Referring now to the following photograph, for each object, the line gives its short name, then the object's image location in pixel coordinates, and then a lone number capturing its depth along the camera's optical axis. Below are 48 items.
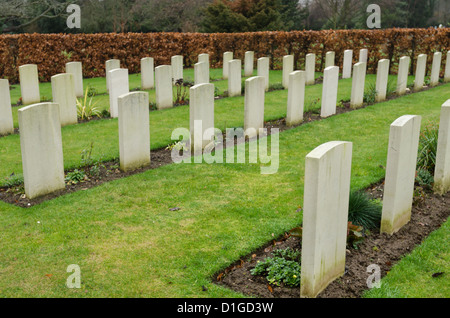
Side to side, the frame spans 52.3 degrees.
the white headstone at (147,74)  15.35
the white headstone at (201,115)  8.27
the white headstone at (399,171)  5.02
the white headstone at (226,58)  19.03
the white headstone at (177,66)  16.11
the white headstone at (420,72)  15.31
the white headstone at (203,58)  17.91
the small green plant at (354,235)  4.89
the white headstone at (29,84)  12.80
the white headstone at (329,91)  11.02
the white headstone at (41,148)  6.05
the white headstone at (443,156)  6.00
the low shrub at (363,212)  5.38
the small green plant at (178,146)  8.63
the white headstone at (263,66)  14.83
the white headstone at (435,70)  16.52
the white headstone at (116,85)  11.18
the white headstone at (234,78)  14.04
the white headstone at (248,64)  18.92
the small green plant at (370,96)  13.04
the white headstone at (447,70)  17.42
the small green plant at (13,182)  6.86
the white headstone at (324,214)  3.82
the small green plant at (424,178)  6.55
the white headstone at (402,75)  14.09
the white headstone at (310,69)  17.37
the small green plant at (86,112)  11.30
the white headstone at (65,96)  10.12
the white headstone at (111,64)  14.16
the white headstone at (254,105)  9.34
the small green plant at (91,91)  14.92
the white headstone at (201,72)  14.07
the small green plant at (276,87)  16.13
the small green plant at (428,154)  6.89
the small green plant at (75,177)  6.98
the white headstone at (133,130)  7.18
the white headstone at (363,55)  19.91
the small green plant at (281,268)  4.28
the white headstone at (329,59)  18.54
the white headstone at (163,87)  11.96
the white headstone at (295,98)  10.10
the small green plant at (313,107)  11.88
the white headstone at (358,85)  11.84
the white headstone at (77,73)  13.79
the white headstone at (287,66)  15.62
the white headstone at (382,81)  12.97
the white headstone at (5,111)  9.68
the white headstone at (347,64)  18.95
